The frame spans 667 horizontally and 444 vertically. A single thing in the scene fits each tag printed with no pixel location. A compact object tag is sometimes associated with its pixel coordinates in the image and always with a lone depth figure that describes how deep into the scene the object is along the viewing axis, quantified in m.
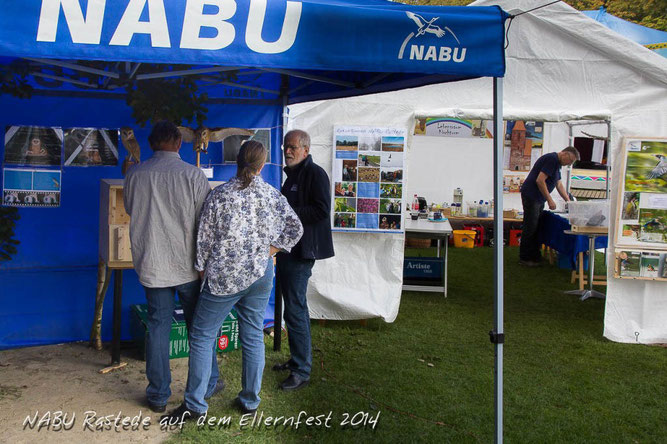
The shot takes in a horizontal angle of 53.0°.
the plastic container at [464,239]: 11.70
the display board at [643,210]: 5.99
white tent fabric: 6.09
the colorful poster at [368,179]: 6.15
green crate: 5.04
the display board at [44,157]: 4.96
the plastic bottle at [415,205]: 9.80
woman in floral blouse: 3.62
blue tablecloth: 8.52
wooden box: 4.61
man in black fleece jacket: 4.36
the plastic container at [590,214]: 7.54
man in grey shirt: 3.75
